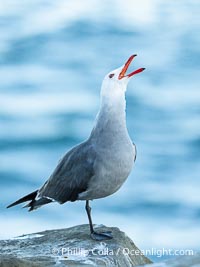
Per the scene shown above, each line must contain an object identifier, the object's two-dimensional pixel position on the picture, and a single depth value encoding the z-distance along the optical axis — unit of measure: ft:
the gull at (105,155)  49.67
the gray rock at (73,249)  47.21
